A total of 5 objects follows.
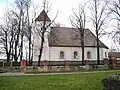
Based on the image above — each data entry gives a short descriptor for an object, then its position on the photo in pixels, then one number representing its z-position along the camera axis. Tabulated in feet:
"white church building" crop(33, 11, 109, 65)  124.09
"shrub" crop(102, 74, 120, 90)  24.80
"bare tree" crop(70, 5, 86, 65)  116.90
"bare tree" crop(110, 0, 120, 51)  75.44
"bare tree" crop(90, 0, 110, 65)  111.06
